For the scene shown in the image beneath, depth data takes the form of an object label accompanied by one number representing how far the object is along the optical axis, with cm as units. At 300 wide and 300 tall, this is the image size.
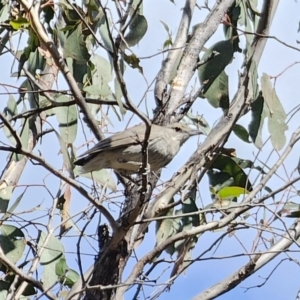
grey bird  726
